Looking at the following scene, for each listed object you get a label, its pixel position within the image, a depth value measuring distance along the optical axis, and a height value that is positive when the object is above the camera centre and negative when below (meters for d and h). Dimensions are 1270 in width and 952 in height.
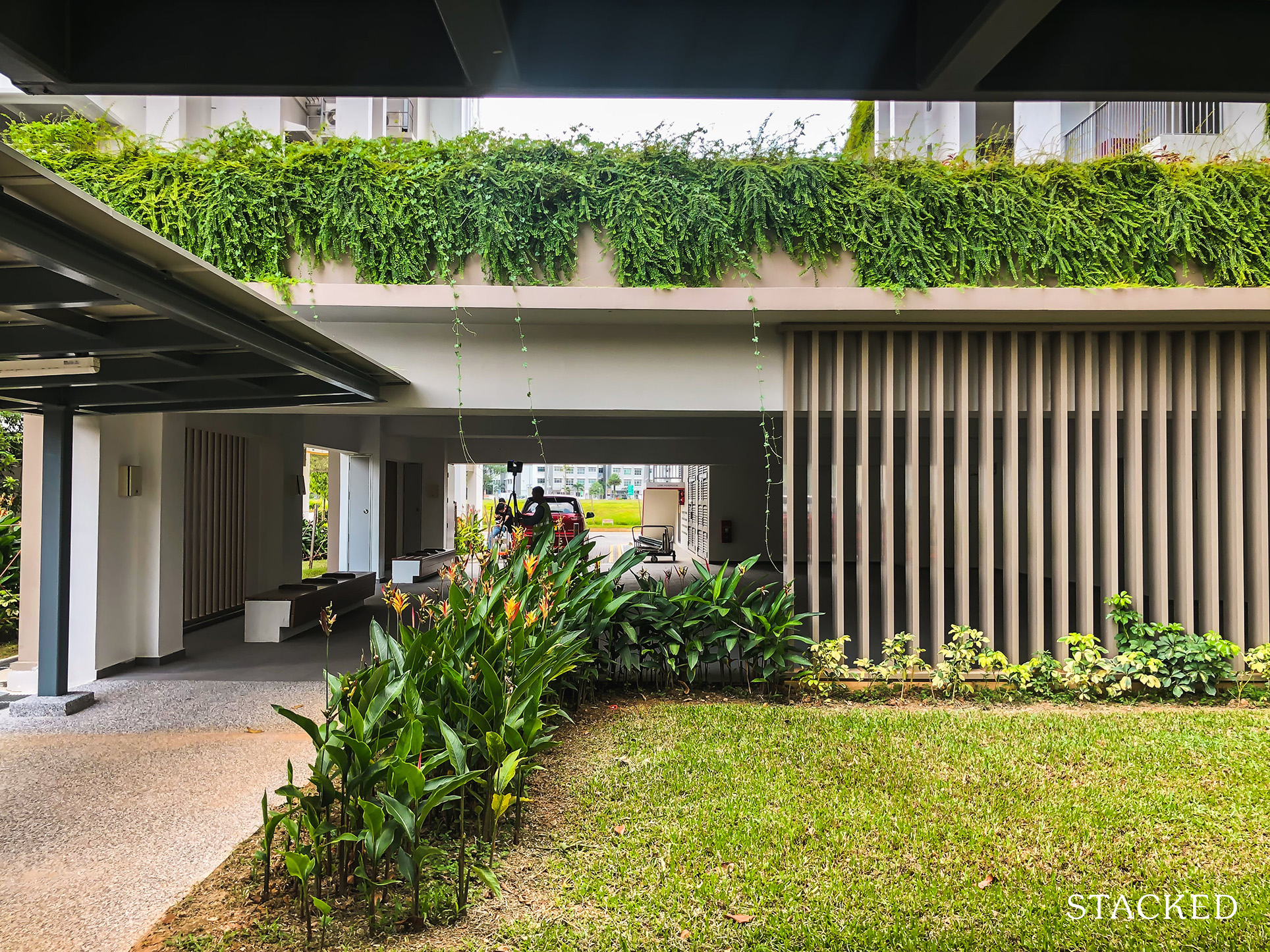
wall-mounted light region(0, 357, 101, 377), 4.16 +0.71
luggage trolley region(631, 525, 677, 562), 17.89 -1.29
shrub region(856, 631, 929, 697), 6.20 -1.43
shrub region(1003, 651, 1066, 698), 6.20 -1.54
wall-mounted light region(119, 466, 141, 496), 6.69 +0.09
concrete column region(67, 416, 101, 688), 6.41 -0.24
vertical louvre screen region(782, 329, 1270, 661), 6.32 +0.40
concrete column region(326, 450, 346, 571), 14.68 -0.56
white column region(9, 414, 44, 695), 6.52 -0.45
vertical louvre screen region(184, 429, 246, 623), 8.93 -0.39
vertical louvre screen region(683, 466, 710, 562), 21.39 -0.59
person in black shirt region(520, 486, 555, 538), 10.79 -0.35
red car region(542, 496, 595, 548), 16.09 -0.59
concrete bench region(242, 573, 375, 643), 8.37 -1.37
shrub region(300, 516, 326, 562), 17.53 -1.12
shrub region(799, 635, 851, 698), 6.16 -1.44
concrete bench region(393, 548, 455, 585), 13.98 -1.50
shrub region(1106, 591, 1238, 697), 6.11 -1.29
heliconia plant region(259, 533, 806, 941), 2.71 -1.03
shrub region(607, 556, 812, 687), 5.98 -1.15
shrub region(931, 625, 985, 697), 6.19 -1.41
